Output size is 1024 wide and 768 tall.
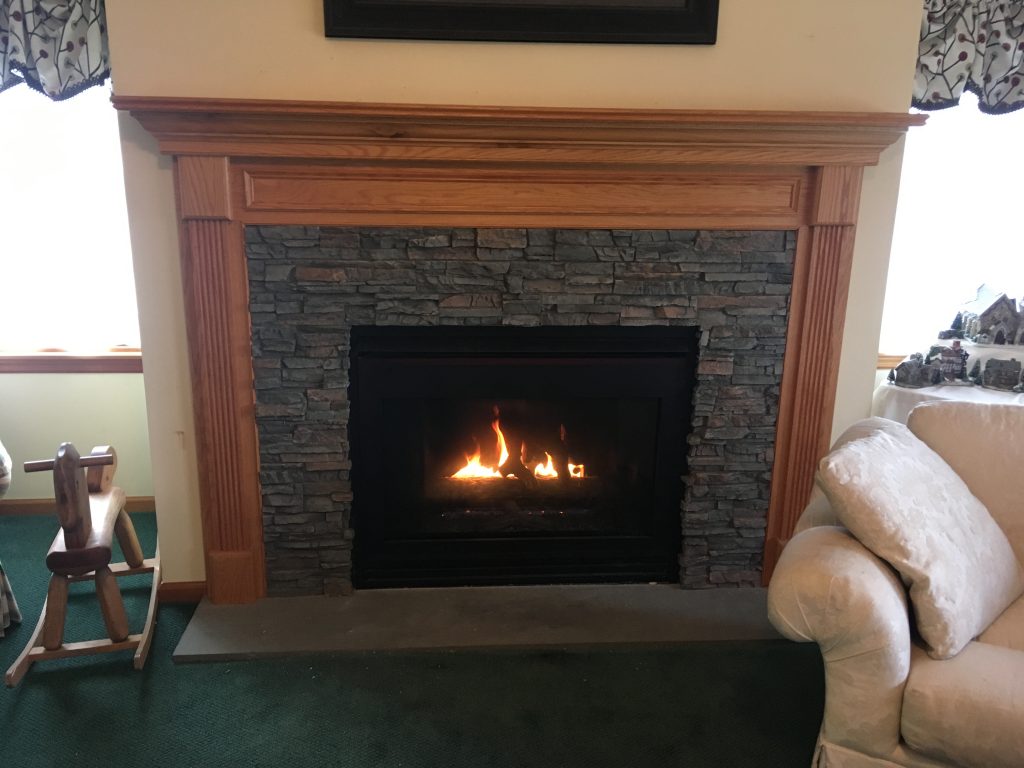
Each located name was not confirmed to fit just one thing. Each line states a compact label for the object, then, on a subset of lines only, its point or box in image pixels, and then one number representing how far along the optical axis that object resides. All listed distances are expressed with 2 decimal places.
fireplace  2.05
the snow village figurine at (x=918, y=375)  2.42
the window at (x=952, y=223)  2.71
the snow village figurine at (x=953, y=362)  2.47
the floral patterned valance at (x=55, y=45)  2.14
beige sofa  1.34
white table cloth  2.31
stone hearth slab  2.02
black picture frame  1.89
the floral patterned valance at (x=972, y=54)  2.31
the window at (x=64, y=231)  2.59
